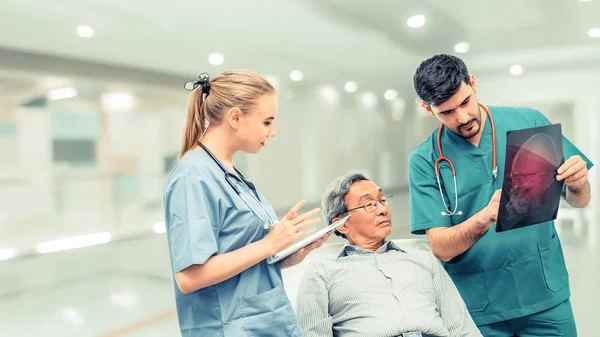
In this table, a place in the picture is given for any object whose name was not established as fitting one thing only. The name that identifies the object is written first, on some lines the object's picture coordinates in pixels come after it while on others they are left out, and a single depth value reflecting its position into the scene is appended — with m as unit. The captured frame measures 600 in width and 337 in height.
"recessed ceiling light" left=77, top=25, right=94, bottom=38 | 3.00
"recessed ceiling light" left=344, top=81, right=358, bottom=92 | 3.64
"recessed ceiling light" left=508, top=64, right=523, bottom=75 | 3.01
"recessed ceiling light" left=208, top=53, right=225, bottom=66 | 3.25
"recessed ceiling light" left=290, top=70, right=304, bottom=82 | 3.56
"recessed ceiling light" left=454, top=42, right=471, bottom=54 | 3.09
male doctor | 1.56
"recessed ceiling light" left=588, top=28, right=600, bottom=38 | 2.87
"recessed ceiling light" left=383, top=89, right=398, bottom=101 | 3.54
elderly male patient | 1.56
